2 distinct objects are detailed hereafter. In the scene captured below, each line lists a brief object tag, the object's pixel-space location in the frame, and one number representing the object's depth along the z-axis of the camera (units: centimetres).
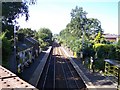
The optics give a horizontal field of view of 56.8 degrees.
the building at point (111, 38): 3877
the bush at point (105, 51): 1739
